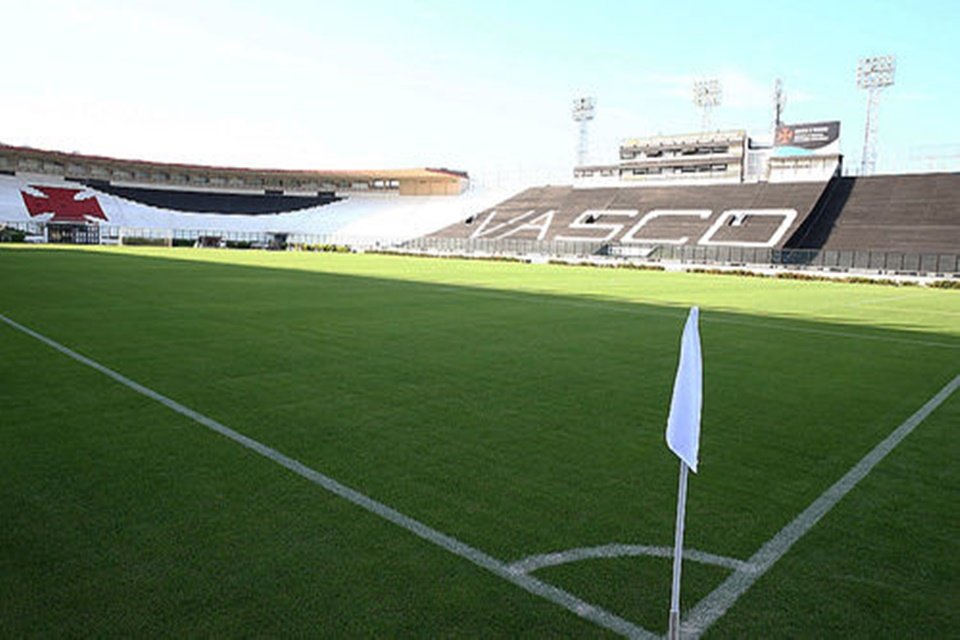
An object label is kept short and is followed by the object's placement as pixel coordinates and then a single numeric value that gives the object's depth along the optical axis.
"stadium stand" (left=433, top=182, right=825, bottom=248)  53.06
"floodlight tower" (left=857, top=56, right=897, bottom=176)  70.06
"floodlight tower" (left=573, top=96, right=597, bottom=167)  90.12
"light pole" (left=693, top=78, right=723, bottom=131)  84.31
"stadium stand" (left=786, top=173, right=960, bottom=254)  46.25
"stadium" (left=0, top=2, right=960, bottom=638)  3.28
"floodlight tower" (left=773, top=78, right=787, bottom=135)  80.62
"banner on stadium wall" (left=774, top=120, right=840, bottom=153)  64.94
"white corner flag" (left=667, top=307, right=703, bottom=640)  2.62
